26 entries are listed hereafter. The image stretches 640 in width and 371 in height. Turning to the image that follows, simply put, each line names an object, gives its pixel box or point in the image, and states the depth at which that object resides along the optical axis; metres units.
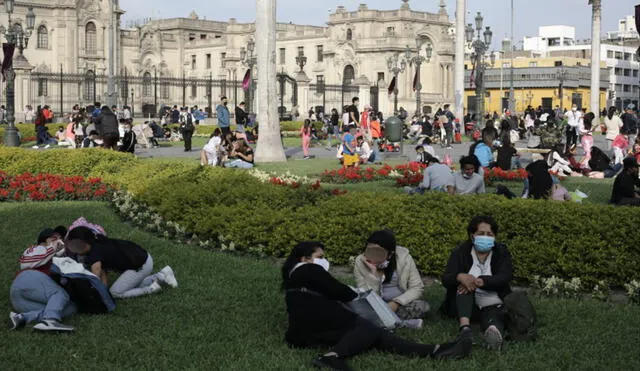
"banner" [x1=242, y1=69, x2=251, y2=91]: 38.35
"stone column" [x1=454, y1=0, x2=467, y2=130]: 33.69
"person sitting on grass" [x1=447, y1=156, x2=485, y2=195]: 11.03
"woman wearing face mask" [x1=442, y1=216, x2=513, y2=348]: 6.77
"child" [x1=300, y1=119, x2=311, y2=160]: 23.89
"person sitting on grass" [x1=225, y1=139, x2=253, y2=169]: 18.75
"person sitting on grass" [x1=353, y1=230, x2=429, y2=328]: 6.90
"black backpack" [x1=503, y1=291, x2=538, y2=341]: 6.52
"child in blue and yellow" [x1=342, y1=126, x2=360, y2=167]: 19.86
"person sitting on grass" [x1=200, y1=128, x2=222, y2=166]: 19.44
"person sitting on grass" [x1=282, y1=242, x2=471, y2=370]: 6.05
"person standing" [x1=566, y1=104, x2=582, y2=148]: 28.08
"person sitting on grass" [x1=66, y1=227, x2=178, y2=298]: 7.72
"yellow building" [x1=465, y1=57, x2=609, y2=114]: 76.00
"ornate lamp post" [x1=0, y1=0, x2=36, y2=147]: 23.31
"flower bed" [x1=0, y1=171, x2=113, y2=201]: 14.16
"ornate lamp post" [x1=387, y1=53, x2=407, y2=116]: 60.55
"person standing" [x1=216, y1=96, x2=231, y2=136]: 24.38
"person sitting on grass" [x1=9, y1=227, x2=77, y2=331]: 6.78
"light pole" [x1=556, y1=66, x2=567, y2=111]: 59.75
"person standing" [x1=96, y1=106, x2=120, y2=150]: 19.98
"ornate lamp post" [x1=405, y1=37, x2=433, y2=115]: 38.81
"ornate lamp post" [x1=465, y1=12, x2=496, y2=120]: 33.97
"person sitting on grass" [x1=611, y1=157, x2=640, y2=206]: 11.67
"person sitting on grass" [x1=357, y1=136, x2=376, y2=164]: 21.42
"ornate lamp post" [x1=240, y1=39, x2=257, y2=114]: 41.04
